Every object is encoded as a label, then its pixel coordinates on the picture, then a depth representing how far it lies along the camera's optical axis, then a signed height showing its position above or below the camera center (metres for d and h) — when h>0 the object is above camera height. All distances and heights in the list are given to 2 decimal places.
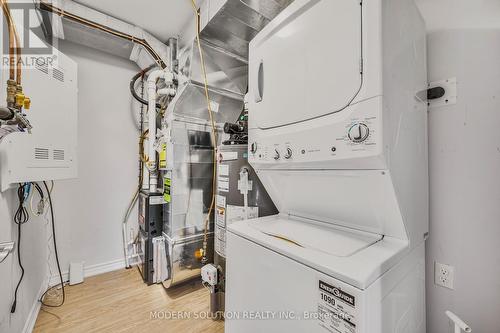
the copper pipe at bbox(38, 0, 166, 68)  1.67 +1.29
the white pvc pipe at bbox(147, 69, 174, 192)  2.17 +0.48
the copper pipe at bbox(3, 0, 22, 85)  1.08 +0.65
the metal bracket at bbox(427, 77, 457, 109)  0.98 +0.34
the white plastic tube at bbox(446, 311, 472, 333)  0.73 -0.57
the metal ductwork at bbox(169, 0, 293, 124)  1.47 +1.01
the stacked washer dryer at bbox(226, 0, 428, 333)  0.66 -0.03
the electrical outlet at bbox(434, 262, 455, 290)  0.97 -0.51
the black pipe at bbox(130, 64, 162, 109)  2.44 +0.98
